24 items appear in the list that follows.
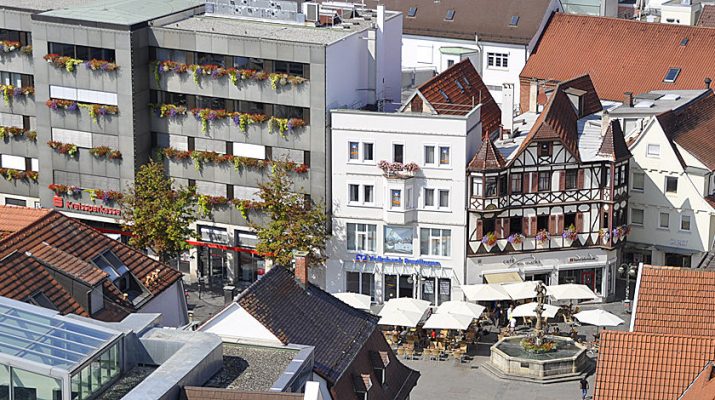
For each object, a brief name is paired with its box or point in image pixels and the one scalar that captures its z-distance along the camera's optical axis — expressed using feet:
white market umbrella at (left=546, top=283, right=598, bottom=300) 283.40
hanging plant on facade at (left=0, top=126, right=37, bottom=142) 314.35
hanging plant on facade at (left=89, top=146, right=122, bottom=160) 305.94
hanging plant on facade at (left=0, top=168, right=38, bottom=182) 316.60
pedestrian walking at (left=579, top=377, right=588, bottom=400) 252.21
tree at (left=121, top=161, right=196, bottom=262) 294.46
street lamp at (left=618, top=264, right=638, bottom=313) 290.58
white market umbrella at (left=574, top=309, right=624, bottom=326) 271.28
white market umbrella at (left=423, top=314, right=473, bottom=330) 270.05
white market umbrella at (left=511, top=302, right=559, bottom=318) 275.39
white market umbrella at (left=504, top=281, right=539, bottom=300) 282.77
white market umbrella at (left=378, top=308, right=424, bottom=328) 270.87
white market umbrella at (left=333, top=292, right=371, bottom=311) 277.85
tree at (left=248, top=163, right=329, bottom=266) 290.76
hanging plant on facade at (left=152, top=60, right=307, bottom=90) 291.58
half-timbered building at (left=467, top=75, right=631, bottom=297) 288.92
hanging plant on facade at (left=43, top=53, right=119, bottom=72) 299.99
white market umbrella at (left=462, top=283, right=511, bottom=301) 282.77
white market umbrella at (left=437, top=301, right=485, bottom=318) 275.18
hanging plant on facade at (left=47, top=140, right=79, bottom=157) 309.22
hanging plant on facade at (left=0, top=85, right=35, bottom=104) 312.34
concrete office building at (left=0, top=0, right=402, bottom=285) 293.84
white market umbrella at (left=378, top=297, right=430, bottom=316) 275.18
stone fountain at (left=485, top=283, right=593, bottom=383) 260.83
